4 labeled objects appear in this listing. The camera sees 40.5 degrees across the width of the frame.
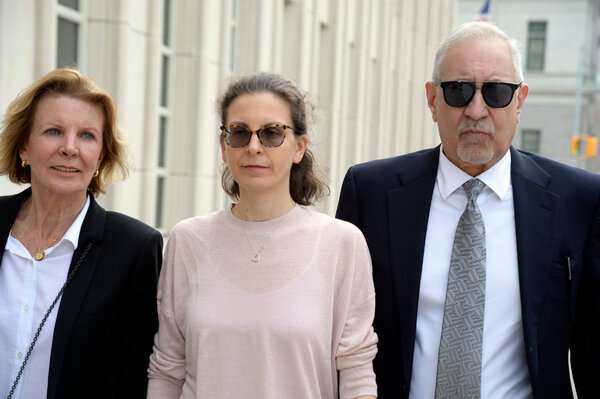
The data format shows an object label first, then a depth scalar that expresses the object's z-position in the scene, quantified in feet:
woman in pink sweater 9.32
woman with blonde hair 9.83
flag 87.48
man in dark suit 10.25
